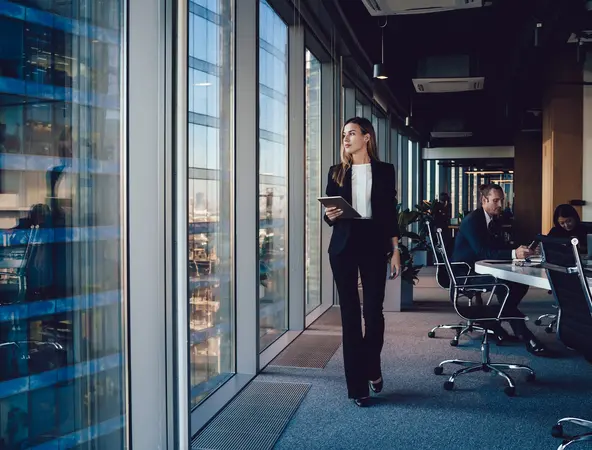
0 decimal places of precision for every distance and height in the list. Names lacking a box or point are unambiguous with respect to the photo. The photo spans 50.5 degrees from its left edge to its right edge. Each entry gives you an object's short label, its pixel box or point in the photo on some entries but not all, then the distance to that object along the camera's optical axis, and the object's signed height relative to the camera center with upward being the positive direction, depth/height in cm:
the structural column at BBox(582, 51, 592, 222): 918 +97
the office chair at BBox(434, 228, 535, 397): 388 -85
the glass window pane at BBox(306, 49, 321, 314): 689 +30
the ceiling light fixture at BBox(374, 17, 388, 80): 707 +154
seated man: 462 -31
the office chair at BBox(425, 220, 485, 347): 509 -64
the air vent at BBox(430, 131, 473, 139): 1425 +168
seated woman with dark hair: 583 -17
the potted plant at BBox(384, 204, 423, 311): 703 -78
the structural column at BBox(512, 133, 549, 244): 1544 +51
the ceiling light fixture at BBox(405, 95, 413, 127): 1140 +157
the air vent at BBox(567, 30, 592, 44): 749 +212
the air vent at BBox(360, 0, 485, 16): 528 +173
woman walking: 354 -21
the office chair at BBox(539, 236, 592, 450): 279 -43
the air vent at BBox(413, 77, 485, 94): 882 +178
